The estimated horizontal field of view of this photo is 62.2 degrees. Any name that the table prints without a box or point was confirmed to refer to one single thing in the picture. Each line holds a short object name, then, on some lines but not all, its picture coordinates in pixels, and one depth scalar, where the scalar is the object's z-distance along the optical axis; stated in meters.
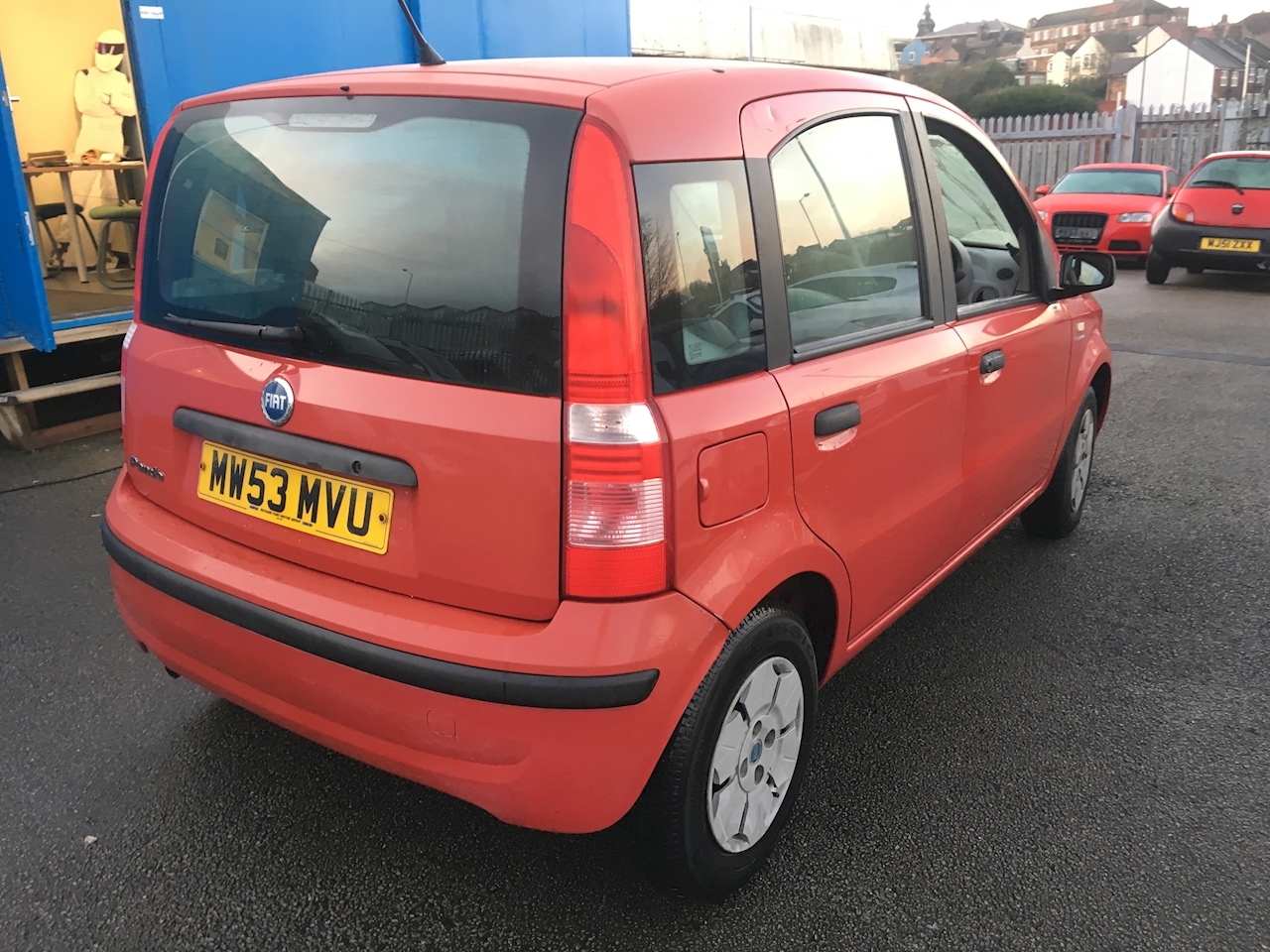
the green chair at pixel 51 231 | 8.31
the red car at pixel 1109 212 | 13.27
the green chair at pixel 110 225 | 7.60
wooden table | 7.20
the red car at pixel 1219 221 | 11.45
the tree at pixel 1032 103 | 35.25
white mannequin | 8.69
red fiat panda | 1.86
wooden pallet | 5.48
